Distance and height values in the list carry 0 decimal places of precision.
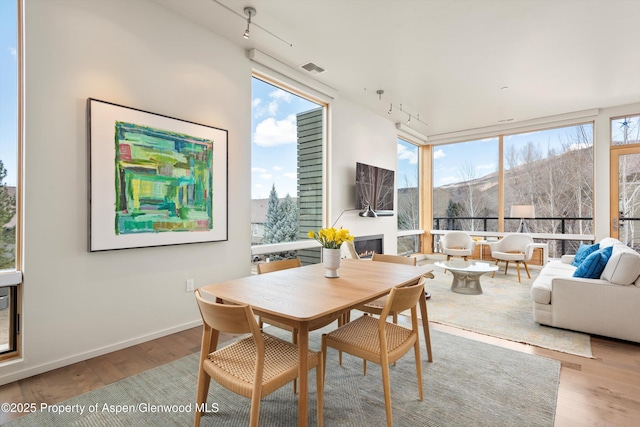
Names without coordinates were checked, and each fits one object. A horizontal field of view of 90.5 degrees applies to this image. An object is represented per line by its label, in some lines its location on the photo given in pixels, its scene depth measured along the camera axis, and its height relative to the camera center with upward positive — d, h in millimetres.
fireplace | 5320 -547
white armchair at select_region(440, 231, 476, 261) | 6160 -573
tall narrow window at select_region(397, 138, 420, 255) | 6832 +387
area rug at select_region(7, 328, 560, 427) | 1744 -1132
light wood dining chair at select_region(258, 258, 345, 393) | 1775 -580
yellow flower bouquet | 2105 -157
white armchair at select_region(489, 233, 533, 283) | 5488 -607
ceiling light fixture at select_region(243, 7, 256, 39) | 2826 +1821
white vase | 2154 -323
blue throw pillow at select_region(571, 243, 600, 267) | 4023 -512
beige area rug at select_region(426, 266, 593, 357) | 2846 -1122
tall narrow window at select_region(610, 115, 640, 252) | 5242 +563
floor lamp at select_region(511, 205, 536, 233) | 5805 +41
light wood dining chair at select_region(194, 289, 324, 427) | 1345 -718
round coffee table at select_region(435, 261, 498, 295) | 4223 -851
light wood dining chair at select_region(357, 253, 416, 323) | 2414 -671
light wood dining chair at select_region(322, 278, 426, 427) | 1649 -720
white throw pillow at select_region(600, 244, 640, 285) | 2729 -482
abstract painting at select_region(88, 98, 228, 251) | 2451 +301
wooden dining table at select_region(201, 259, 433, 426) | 1423 -437
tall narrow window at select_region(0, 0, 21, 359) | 2156 +346
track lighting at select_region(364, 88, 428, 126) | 4801 +1845
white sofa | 2738 -808
